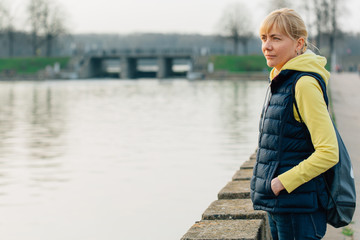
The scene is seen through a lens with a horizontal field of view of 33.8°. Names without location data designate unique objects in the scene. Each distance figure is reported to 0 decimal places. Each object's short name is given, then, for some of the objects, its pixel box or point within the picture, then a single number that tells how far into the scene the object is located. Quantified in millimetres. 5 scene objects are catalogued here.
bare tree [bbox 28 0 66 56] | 85750
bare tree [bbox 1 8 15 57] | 85375
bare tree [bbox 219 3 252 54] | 89450
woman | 2688
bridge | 74750
